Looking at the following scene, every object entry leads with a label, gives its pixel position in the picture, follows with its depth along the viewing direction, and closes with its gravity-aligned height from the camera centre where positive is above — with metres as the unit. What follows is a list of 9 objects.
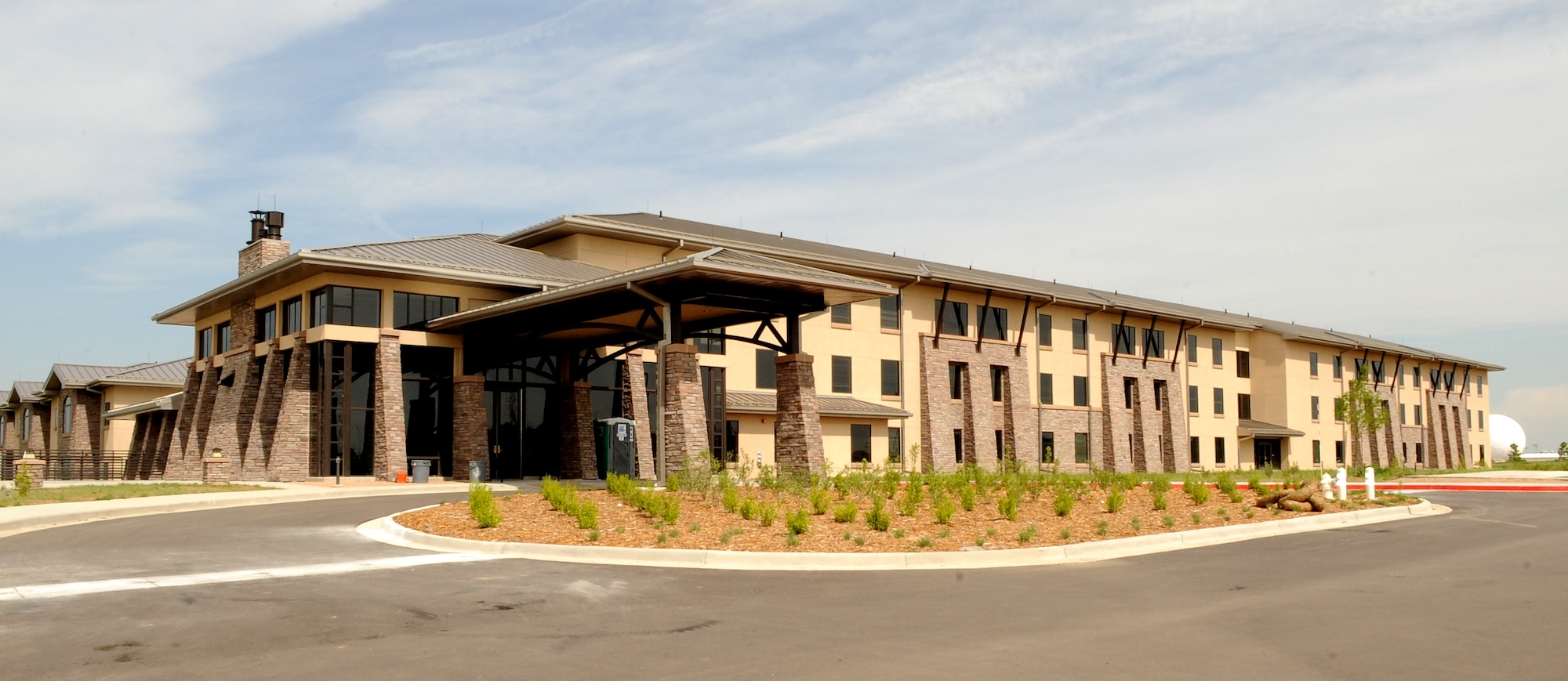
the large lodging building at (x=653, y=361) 27.45 +2.12
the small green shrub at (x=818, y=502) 17.12 -1.18
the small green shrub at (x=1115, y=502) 17.95 -1.33
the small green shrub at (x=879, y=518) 15.42 -1.29
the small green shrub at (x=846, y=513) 16.16 -1.26
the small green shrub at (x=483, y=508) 15.99 -1.08
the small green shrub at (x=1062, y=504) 17.23 -1.30
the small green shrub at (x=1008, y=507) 16.67 -1.28
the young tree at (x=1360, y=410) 43.00 -0.03
